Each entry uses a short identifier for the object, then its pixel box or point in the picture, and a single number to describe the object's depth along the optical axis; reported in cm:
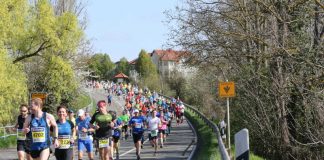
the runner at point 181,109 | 4231
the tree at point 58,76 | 3166
